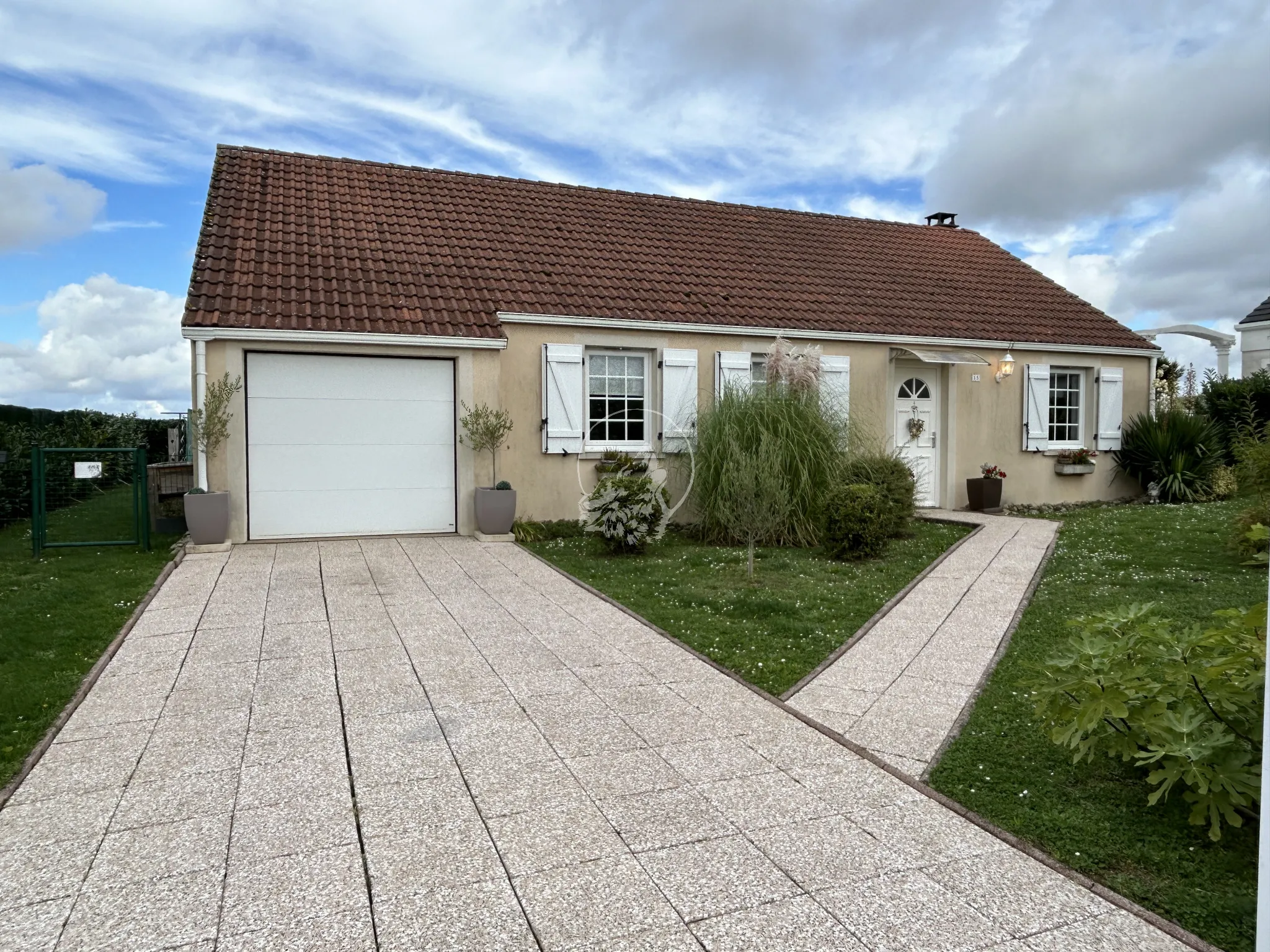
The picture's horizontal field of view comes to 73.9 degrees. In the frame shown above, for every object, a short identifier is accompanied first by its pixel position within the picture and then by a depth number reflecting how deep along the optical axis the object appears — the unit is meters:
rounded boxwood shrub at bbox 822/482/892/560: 8.18
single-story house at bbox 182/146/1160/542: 9.34
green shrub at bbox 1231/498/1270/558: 7.54
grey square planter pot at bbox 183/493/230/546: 8.45
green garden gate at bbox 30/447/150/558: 8.55
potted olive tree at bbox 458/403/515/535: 9.51
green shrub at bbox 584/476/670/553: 8.41
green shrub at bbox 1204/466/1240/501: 12.67
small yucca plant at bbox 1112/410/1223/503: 12.62
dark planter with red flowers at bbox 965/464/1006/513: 12.20
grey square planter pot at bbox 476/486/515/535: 9.49
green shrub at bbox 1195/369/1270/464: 13.51
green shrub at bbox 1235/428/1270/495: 7.57
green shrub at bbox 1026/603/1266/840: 2.73
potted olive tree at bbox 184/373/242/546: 8.46
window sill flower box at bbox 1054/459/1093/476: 12.83
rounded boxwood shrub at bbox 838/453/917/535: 9.17
